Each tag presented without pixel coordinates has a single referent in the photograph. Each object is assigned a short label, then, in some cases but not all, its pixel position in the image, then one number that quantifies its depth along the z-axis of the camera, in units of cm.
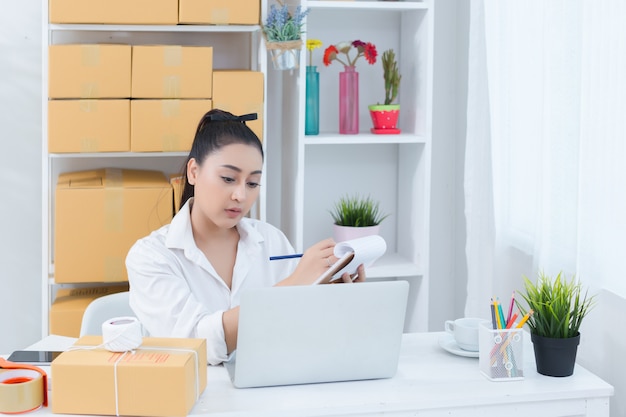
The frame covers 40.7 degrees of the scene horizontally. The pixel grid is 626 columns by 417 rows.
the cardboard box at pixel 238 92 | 272
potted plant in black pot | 172
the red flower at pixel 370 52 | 297
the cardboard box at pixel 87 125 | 263
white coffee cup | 184
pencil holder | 171
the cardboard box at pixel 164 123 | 267
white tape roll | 155
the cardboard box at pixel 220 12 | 267
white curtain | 205
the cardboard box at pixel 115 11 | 260
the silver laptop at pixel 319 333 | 162
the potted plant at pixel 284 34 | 269
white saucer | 183
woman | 199
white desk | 155
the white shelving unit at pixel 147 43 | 274
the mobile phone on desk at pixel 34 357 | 173
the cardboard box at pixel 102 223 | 267
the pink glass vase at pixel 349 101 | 301
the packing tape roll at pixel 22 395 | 150
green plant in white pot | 298
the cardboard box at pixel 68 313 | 270
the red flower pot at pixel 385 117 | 298
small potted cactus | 298
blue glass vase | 289
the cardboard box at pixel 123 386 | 149
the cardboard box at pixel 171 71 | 267
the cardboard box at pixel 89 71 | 262
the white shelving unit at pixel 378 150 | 290
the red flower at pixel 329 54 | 296
